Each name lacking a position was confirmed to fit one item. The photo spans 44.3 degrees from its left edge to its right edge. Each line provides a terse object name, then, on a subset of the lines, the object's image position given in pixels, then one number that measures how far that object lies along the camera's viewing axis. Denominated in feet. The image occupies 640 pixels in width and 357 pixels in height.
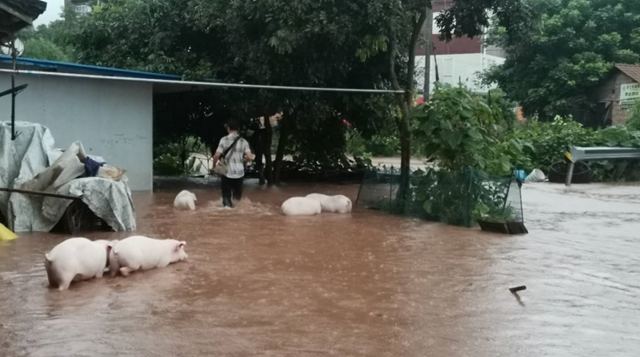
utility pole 74.03
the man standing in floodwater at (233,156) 46.65
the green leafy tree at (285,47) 50.55
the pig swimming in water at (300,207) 46.57
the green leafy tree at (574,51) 111.55
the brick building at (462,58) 157.69
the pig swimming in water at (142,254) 27.04
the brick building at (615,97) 107.86
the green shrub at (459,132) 44.39
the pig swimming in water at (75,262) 24.68
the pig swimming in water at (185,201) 49.03
